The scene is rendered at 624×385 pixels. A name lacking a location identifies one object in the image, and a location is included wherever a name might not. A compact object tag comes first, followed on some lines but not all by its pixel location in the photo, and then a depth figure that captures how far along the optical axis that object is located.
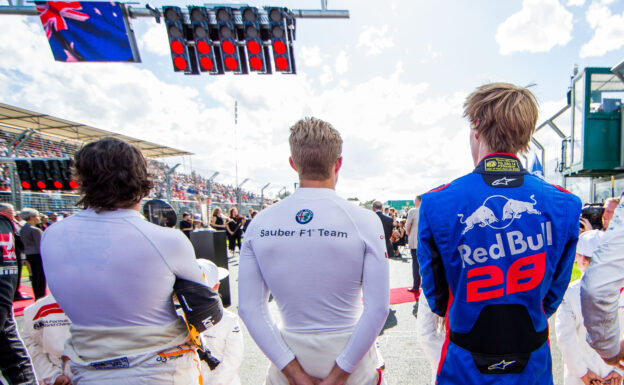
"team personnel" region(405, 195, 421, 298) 5.99
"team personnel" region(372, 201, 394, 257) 6.45
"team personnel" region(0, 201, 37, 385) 1.94
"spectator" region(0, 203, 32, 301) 2.34
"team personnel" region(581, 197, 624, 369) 0.99
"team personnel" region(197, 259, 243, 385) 2.04
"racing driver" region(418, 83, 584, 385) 1.06
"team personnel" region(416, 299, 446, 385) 1.71
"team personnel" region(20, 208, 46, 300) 5.77
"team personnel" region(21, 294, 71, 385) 1.94
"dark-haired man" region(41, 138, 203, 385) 1.15
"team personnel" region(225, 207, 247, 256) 10.56
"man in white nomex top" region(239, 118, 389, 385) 1.16
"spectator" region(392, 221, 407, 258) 10.83
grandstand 9.43
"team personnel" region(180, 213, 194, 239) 8.85
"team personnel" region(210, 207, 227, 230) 10.02
